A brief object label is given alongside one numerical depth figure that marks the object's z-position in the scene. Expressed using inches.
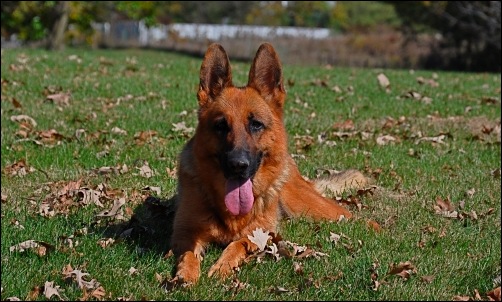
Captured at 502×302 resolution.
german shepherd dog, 206.7
